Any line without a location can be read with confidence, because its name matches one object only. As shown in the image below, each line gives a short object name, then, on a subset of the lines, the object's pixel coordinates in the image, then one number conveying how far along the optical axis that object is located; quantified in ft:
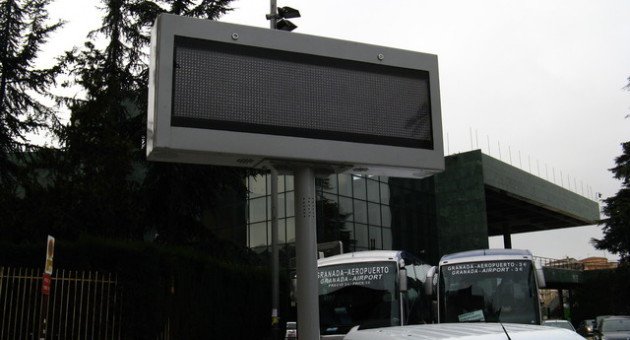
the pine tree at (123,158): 55.62
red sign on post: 31.01
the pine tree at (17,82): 69.26
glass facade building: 114.11
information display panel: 15.49
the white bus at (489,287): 48.12
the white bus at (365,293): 47.78
